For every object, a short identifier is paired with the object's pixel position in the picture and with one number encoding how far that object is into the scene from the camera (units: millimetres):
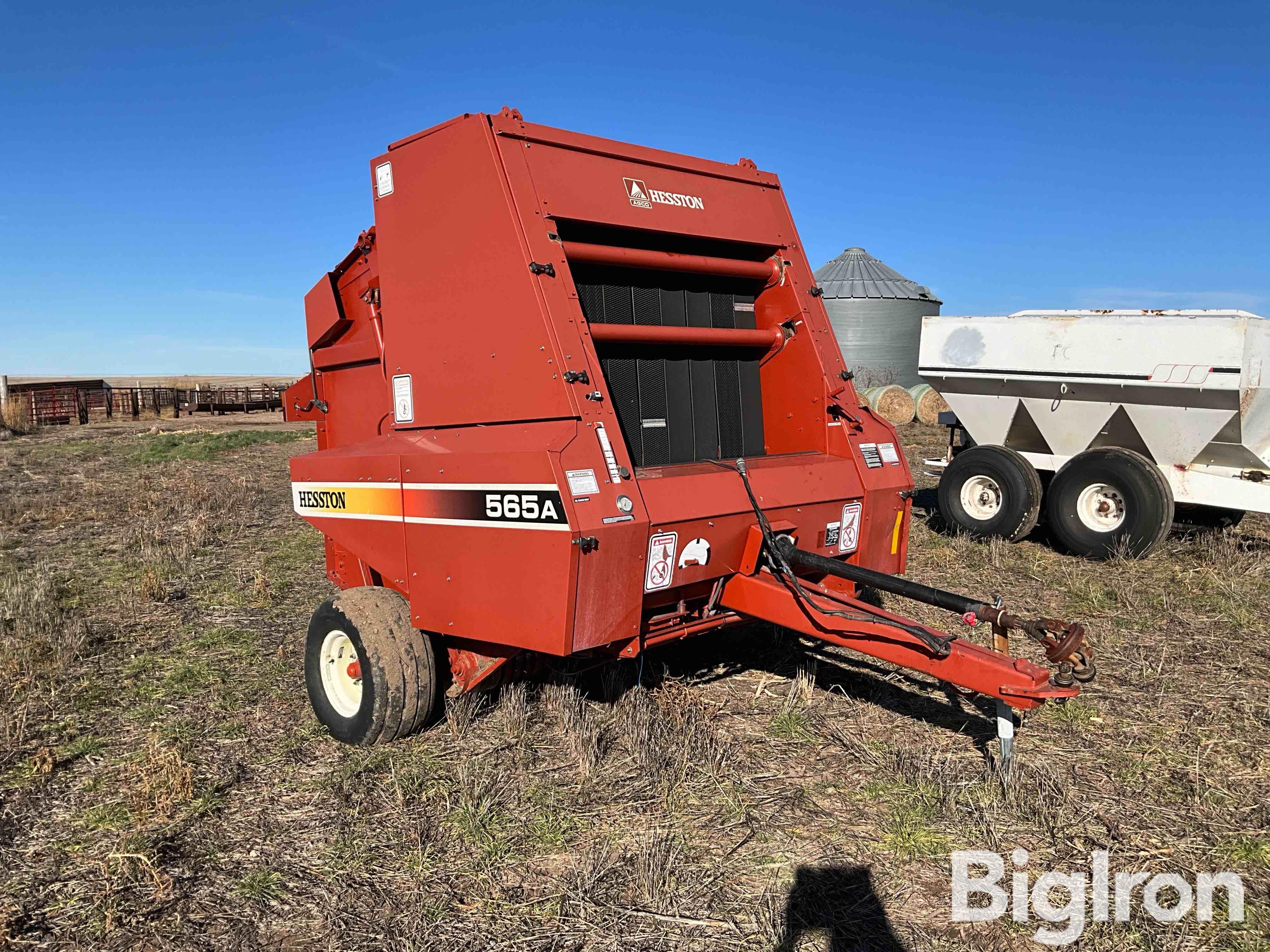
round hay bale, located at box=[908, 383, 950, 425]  19016
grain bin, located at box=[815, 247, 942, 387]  25109
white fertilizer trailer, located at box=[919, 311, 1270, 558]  7391
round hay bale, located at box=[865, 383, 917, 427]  18953
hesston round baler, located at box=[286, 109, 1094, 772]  3514
